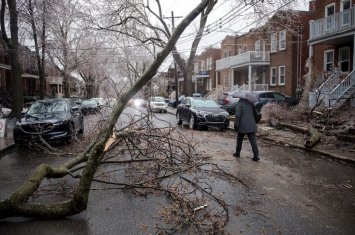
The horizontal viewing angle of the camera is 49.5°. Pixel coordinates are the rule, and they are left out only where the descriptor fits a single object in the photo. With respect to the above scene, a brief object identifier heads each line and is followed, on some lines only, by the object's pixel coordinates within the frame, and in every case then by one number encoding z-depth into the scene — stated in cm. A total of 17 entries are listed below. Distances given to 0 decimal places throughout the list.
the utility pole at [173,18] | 4220
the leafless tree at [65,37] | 2127
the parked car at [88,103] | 3480
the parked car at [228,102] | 2559
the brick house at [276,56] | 3272
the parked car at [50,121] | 1259
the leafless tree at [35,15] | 1966
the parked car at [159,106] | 3709
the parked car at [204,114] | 1822
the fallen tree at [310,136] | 1215
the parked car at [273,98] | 2546
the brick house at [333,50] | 2078
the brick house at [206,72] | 5641
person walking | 1020
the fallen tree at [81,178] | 525
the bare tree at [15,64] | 1867
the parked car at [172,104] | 4698
